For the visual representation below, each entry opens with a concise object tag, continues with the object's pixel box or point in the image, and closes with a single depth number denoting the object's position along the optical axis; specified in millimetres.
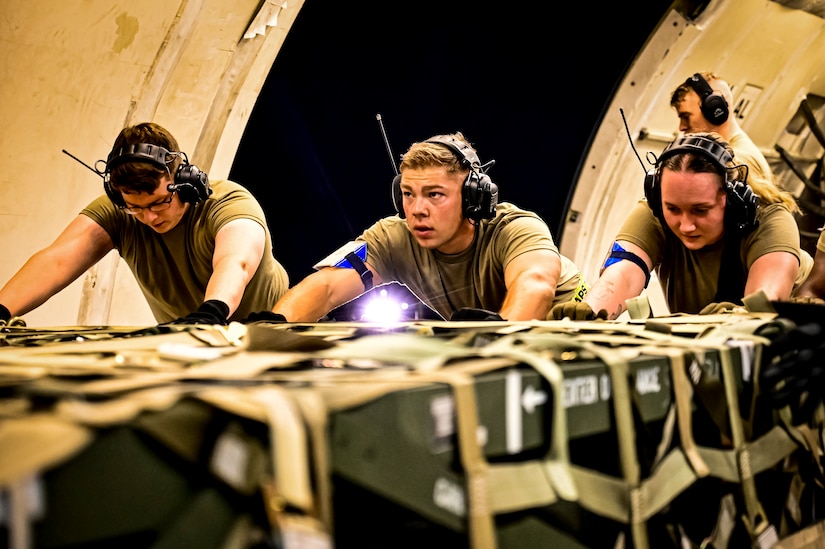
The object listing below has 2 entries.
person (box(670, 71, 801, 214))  3635
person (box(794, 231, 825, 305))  2808
